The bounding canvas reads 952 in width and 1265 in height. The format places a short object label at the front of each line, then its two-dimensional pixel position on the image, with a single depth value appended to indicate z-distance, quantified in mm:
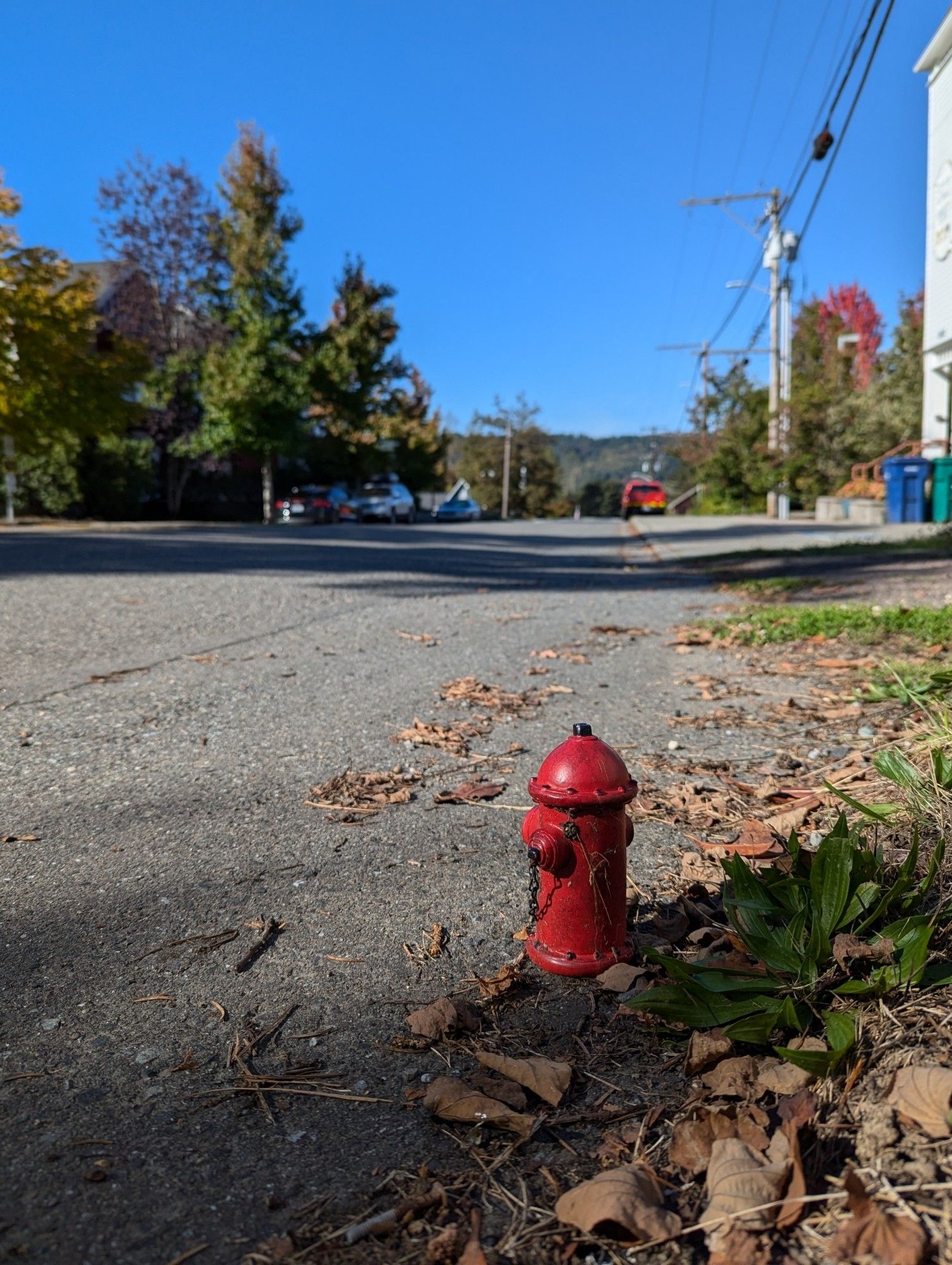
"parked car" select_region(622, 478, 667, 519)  51312
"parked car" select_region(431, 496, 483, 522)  44781
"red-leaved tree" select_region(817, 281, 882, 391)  53031
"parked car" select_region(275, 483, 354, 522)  33656
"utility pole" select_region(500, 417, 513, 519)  75812
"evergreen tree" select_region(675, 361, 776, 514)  36531
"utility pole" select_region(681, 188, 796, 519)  33625
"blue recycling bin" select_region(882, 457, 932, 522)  21531
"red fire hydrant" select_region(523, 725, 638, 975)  2590
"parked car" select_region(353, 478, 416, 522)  37781
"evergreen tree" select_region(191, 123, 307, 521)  33844
